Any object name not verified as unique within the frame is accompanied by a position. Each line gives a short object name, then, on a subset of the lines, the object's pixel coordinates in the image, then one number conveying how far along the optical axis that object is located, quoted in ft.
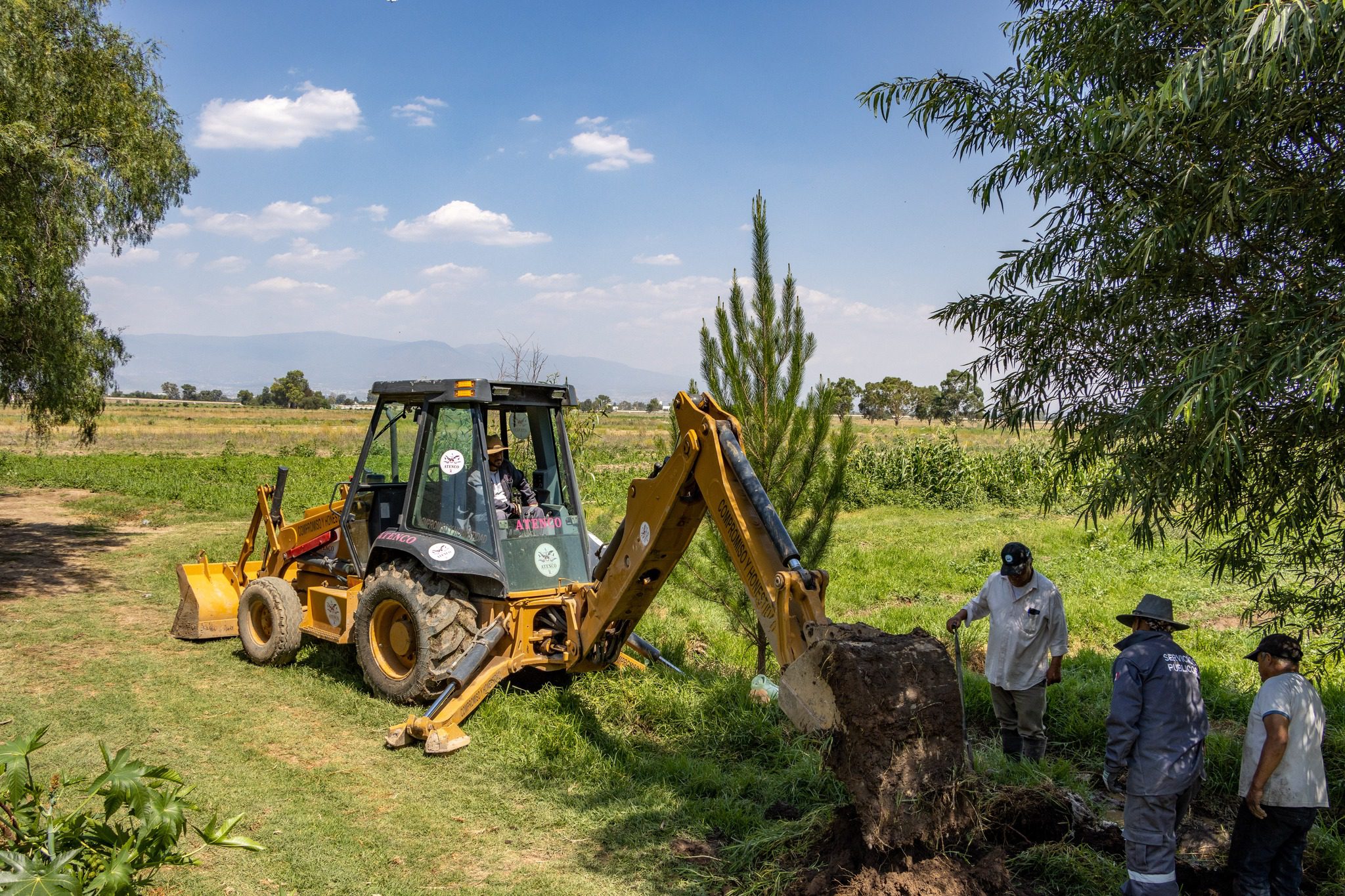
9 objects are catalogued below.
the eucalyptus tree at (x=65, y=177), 33.99
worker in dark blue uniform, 13.65
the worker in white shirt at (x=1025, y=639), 19.11
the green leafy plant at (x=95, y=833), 8.83
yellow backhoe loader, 16.44
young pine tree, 24.38
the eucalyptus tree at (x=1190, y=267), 11.78
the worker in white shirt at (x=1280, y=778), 13.46
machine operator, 23.44
